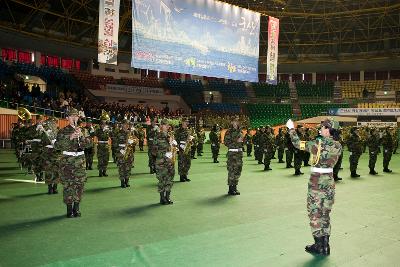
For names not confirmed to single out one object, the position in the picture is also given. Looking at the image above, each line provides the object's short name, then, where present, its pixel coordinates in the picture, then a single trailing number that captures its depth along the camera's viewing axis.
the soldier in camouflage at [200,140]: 21.55
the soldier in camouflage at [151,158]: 14.19
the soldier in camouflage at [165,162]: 8.80
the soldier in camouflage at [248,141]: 23.03
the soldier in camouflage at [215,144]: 19.07
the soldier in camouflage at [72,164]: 7.46
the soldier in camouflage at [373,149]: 15.11
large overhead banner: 16.28
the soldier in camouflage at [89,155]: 14.71
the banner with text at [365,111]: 32.19
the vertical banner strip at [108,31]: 14.77
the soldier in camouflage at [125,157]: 11.00
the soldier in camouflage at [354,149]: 13.99
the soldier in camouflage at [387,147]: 15.59
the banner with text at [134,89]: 38.16
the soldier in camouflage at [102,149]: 13.19
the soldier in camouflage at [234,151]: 10.00
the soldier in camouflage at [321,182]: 5.71
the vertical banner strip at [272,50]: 21.14
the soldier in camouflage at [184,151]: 12.44
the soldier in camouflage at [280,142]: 19.06
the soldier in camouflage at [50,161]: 9.72
